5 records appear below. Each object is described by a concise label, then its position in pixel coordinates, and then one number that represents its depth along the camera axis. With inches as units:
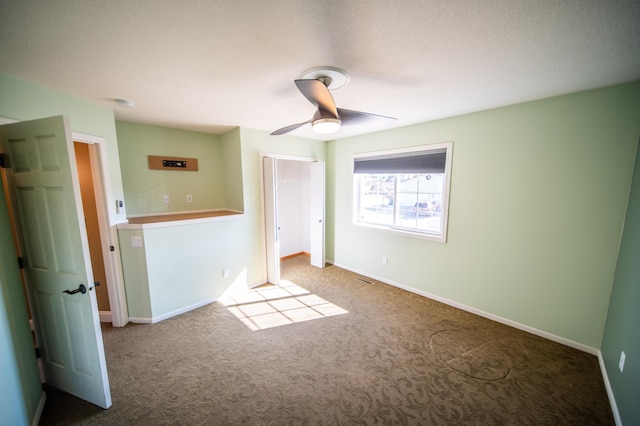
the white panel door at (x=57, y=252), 56.7
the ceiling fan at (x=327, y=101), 54.7
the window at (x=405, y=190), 117.6
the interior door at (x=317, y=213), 163.5
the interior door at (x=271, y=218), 134.0
